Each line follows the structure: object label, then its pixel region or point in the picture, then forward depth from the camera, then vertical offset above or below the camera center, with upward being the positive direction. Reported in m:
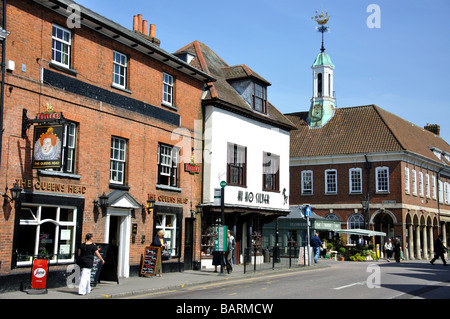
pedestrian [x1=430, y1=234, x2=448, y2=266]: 28.74 -1.58
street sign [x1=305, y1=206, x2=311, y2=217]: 26.21 +0.42
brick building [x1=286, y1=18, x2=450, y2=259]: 44.50 +4.60
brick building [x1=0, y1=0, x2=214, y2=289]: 14.91 +2.73
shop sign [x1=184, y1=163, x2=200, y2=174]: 22.51 +2.24
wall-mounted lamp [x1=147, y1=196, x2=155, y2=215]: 20.14 +0.49
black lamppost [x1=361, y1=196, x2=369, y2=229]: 43.74 +0.96
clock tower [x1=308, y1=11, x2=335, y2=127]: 52.62 +13.16
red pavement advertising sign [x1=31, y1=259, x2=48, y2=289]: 13.96 -1.60
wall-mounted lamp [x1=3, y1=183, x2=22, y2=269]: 14.40 +0.19
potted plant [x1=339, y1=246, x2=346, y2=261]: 37.09 -2.40
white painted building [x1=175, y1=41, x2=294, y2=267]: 23.89 +3.42
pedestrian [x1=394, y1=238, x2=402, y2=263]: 34.25 -2.03
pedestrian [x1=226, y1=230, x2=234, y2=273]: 21.48 -1.45
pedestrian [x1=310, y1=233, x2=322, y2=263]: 28.92 -1.47
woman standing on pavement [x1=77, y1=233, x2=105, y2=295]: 14.16 -1.27
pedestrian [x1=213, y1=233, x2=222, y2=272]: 21.50 -1.70
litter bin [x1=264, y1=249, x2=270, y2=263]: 29.02 -2.14
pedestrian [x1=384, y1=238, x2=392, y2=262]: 36.94 -2.16
